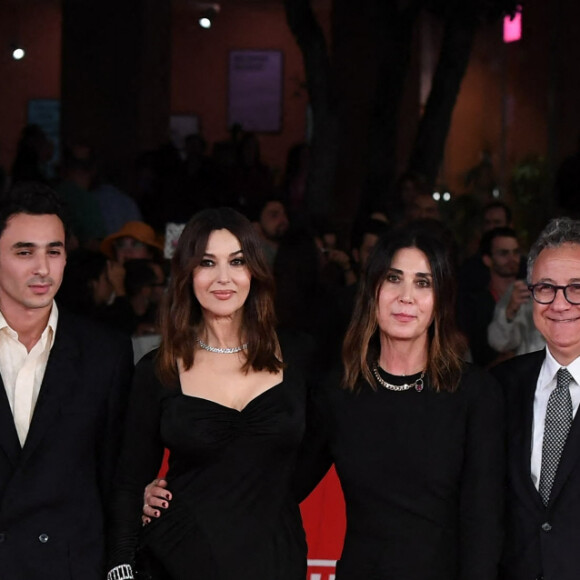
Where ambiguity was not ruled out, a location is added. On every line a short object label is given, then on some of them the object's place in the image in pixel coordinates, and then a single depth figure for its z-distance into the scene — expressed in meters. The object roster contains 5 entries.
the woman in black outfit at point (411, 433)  4.36
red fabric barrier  5.55
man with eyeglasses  4.26
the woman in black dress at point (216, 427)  4.41
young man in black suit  4.38
